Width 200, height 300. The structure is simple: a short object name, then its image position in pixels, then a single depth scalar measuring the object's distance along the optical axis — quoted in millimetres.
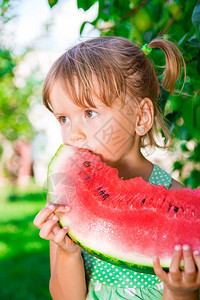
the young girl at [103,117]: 1185
